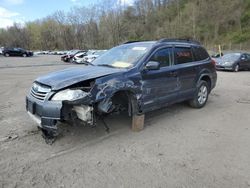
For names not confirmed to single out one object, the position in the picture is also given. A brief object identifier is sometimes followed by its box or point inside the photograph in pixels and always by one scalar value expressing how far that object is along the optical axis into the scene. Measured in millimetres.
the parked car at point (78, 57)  19389
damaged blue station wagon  2938
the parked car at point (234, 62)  12993
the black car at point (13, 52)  31681
